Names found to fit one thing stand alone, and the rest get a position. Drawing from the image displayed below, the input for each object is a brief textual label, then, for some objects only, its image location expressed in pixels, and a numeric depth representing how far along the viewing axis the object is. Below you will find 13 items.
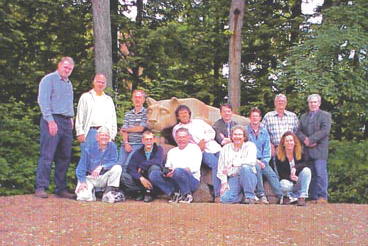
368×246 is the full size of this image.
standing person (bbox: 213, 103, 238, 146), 7.09
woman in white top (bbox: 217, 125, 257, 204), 6.35
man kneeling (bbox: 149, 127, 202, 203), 6.43
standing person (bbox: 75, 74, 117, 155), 6.42
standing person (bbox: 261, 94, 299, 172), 7.00
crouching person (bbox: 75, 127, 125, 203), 6.34
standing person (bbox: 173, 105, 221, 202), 6.94
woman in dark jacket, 6.57
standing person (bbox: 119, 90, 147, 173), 6.99
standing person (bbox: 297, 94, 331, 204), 6.82
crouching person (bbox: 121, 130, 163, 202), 6.54
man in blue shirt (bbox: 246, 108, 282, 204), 6.58
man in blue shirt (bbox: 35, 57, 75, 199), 6.08
